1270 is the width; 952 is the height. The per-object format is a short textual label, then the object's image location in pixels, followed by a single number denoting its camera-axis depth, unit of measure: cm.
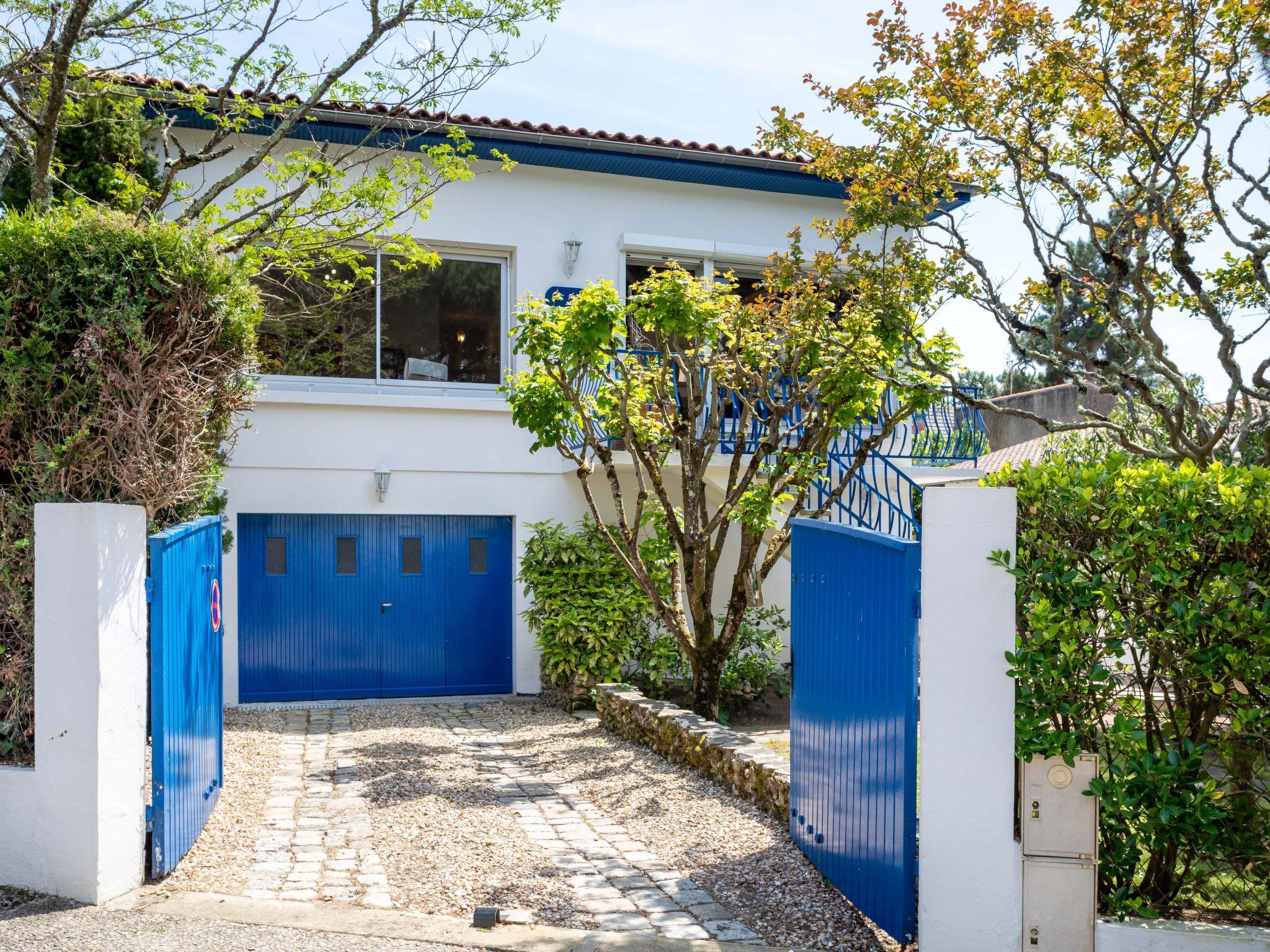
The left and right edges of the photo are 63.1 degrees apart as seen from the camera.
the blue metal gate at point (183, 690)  486
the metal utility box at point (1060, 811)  390
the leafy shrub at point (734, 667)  1020
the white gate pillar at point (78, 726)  454
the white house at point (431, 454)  1101
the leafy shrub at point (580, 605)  1057
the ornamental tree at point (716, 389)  805
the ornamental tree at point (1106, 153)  627
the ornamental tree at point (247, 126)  816
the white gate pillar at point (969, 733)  395
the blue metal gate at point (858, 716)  408
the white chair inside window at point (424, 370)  1159
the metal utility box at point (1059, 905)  391
